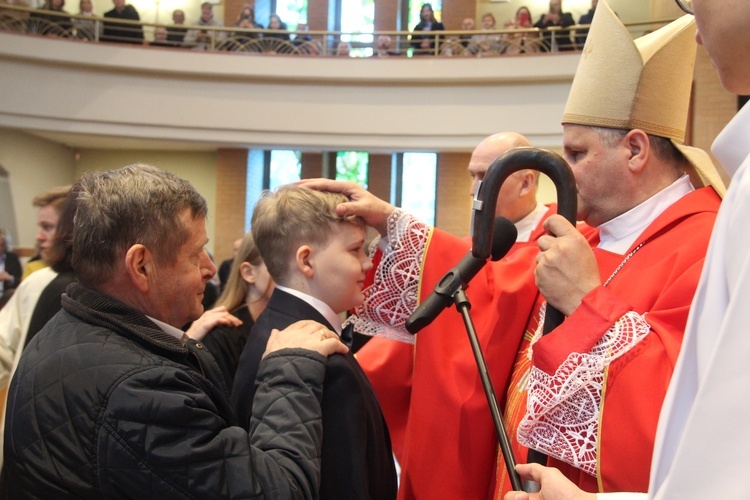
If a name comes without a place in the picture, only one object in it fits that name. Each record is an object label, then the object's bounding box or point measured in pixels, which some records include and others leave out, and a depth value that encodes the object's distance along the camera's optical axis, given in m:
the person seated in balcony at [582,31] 12.30
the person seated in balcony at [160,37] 13.70
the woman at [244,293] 3.16
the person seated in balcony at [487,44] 12.69
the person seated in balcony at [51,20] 12.84
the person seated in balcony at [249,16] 14.34
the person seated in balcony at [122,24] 13.99
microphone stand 1.48
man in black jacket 1.34
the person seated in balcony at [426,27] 13.78
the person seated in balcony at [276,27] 14.02
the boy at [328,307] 1.74
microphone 1.65
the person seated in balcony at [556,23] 12.73
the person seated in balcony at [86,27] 13.18
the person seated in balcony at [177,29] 13.77
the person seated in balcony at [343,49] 13.34
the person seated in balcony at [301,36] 13.71
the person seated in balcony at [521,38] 12.62
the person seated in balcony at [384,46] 13.28
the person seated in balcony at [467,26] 13.93
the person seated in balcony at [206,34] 13.75
